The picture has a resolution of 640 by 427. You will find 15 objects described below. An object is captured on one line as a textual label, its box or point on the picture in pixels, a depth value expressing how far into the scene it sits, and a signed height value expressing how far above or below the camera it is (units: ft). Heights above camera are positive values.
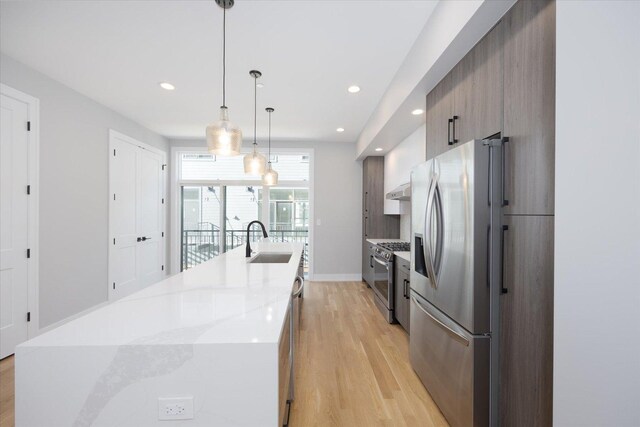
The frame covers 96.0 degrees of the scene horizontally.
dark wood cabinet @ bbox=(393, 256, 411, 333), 9.94 -2.86
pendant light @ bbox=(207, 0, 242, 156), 6.33 +1.69
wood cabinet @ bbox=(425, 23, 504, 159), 5.13 +2.44
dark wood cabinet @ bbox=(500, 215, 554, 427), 3.98 -1.65
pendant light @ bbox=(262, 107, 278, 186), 12.49 +1.48
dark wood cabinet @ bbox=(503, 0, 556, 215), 3.97 +1.61
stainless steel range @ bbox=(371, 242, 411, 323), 11.46 -2.72
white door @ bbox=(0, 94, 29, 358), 8.54 -0.42
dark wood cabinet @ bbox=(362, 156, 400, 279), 16.81 +0.20
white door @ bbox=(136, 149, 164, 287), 15.58 -0.43
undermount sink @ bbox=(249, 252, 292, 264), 10.07 -1.62
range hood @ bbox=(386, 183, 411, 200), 11.10 +0.81
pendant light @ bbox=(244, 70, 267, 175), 9.48 +1.62
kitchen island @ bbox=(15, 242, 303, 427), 2.97 -1.76
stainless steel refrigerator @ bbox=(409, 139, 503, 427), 4.93 -1.20
